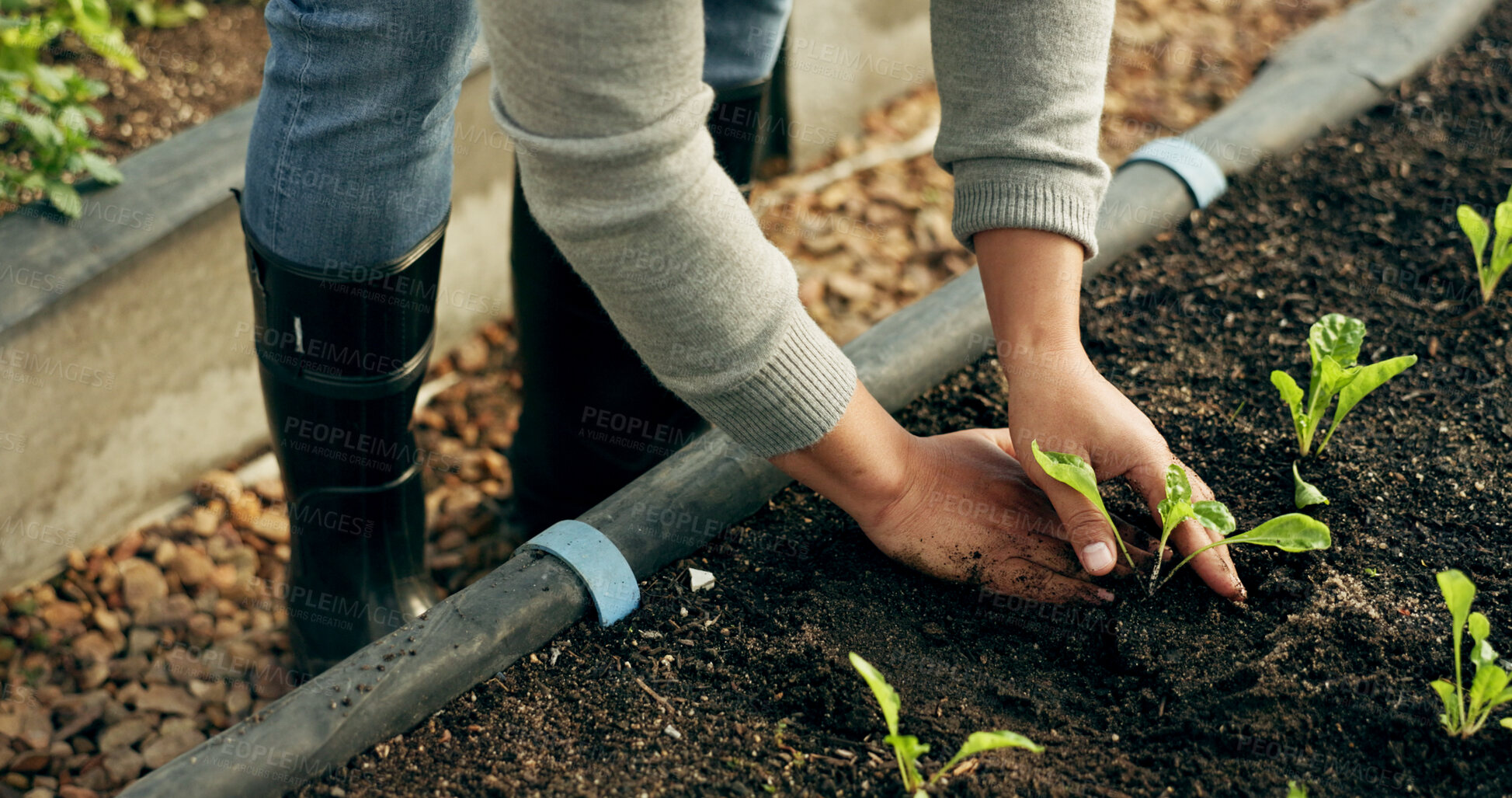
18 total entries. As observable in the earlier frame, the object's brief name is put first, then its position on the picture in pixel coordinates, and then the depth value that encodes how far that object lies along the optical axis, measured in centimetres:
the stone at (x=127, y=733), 146
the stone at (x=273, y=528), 180
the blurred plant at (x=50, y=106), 150
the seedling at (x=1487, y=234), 141
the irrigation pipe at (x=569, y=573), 97
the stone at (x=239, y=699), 154
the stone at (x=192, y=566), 170
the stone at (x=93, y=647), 156
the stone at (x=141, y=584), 164
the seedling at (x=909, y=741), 87
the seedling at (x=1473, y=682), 89
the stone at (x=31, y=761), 139
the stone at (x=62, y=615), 158
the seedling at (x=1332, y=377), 120
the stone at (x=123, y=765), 142
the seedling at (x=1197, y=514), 101
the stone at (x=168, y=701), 152
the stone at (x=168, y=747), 145
